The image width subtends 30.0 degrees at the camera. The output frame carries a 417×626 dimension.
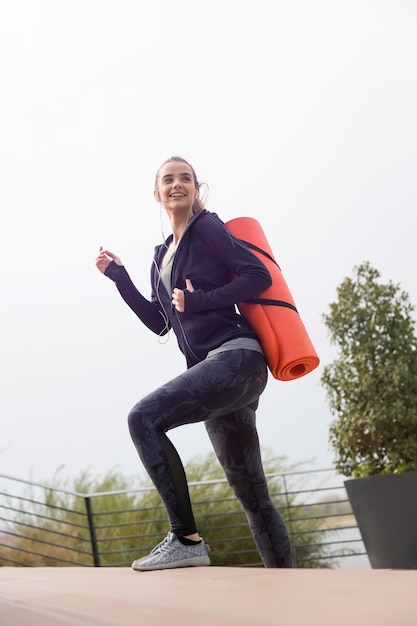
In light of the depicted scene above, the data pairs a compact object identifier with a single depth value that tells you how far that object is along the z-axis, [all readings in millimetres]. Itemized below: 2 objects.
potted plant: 3830
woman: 1729
